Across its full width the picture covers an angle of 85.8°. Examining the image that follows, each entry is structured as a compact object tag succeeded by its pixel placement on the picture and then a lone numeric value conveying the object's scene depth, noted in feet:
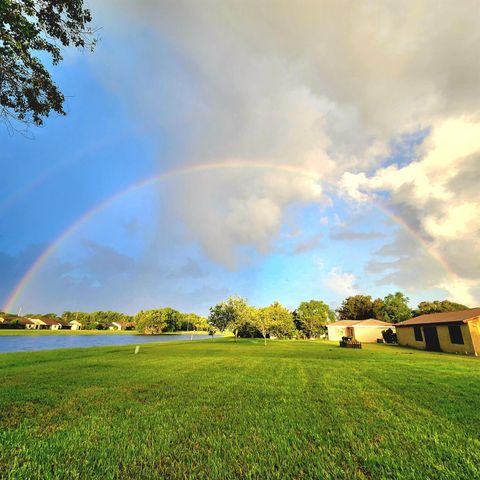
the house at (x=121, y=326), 524.28
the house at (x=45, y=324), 402.64
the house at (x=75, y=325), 483.88
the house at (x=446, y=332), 86.12
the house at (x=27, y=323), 374.22
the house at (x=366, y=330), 158.71
